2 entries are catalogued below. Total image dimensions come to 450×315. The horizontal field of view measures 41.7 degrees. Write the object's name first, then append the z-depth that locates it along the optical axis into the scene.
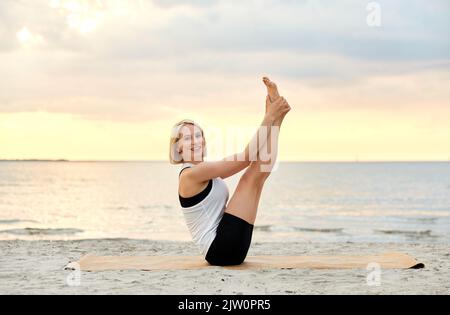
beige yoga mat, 5.79
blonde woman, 5.10
